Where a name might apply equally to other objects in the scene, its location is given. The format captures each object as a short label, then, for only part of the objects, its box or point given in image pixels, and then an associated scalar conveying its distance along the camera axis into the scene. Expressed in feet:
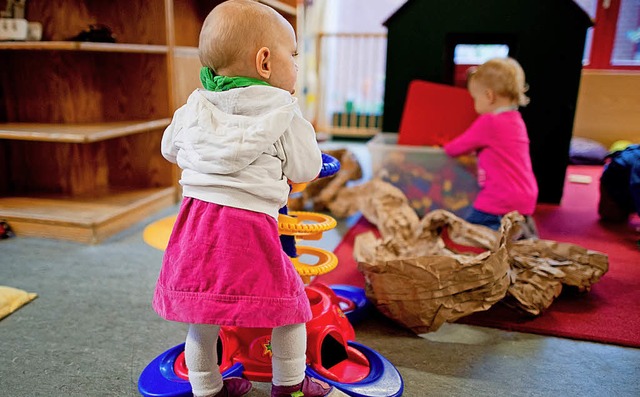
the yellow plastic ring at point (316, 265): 3.57
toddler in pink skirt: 2.70
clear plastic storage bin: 6.75
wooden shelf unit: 6.82
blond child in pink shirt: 5.98
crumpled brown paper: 3.96
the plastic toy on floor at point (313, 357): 3.25
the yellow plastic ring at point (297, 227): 3.41
